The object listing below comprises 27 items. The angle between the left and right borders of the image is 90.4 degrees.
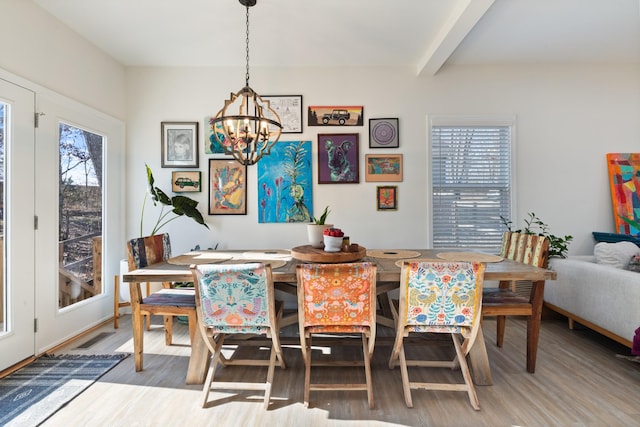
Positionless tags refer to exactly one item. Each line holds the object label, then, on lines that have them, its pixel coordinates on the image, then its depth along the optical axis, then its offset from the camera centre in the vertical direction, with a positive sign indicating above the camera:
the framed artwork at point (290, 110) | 3.54 +1.12
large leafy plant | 3.25 +0.08
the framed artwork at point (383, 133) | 3.55 +0.87
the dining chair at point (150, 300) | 2.17 -0.64
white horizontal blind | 3.60 +0.30
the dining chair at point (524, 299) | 2.17 -0.63
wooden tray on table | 2.20 -0.32
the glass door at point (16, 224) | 2.25 -0.10
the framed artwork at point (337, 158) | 3.54 +0.59
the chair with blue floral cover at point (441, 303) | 1.73 -0.52
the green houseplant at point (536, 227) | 3.44 -0.18
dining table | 1.97 -0.38
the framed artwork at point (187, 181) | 3.56 +0.33
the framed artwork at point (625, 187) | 3.48 +0.26
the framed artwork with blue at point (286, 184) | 3.53 +0.30
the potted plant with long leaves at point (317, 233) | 2.49 -0.18
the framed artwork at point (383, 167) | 3.56 +0.49
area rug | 1.78 -1.13
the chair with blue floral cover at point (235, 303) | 1.72 -0.52
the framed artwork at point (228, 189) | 3.56 +0.24
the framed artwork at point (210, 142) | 3.55 +0.77
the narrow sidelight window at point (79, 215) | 2.79 -0.04
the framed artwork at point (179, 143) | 3.55 +0.76
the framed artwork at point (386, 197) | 3.56 +0.15
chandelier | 2.02 +0.53
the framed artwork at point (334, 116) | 3.55 +1.06
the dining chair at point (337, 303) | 1.70 -0.51
